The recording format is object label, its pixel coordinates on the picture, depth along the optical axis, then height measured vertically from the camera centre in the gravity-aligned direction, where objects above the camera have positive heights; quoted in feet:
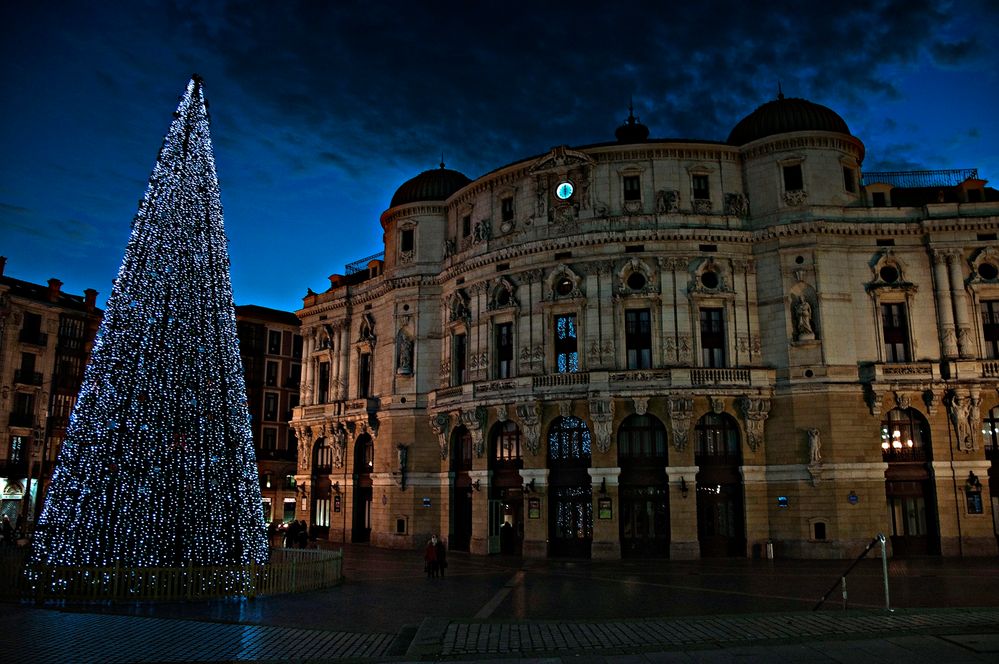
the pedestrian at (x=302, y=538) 130.31 -8.57
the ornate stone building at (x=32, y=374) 207.72 +30.81
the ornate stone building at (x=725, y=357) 135.13 +22.71
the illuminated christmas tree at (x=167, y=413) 78.43 +7.44
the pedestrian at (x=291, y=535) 132.77 -8.22
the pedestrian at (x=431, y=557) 106.32 -9.66
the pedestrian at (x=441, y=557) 106.63 -9.63
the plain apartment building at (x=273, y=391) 251.80 +30.88
